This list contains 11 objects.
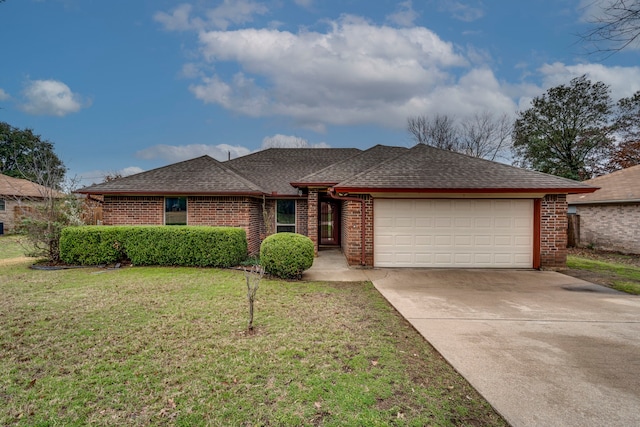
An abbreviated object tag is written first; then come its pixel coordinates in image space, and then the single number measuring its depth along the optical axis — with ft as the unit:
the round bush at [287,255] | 25.68
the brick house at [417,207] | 30.14
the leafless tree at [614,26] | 16.31
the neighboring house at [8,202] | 66.28
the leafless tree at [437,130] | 101.14
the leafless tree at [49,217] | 31.07
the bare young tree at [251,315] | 14.61
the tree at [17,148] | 111.96
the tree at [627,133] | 77.71
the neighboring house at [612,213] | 41.14
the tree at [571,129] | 79.61
